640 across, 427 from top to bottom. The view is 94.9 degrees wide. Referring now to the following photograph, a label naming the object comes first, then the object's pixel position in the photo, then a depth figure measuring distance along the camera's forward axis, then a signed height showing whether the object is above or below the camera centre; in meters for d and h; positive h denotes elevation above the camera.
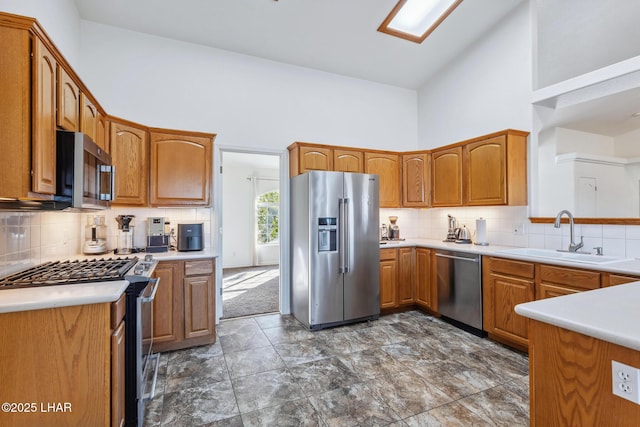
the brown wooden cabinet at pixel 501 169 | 3.08 +0.51
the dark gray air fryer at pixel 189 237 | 2.96 -0.20
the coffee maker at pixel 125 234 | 2.85 -0.17
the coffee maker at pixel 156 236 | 2.92 -0.19
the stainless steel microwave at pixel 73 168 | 1.63 +0.28
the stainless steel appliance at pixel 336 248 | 3.21 -0.36
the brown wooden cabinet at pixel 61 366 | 1.30 -0.69
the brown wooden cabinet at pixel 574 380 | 0.85 -0.54
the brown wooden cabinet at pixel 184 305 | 2.63 -0.81
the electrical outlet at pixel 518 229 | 3.24 -0.14
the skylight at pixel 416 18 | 3.10 +2.23
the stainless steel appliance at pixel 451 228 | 3.85 -0.15
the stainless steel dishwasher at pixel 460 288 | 3.02 -0.79
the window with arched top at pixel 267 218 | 7.26 -0.03
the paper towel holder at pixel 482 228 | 3.52 -0.14
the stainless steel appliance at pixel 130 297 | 1.62 -0.47
